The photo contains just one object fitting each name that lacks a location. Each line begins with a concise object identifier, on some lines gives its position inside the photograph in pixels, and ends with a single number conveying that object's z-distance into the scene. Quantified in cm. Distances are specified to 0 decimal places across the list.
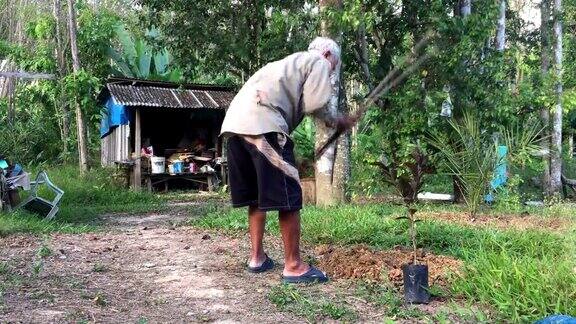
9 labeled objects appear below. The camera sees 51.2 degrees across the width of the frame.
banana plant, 1650
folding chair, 809
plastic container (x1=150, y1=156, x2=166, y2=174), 1476
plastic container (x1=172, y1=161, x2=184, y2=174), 1505
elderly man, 406
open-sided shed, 1462
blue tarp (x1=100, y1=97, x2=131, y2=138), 1495
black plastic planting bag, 353
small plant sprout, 389
